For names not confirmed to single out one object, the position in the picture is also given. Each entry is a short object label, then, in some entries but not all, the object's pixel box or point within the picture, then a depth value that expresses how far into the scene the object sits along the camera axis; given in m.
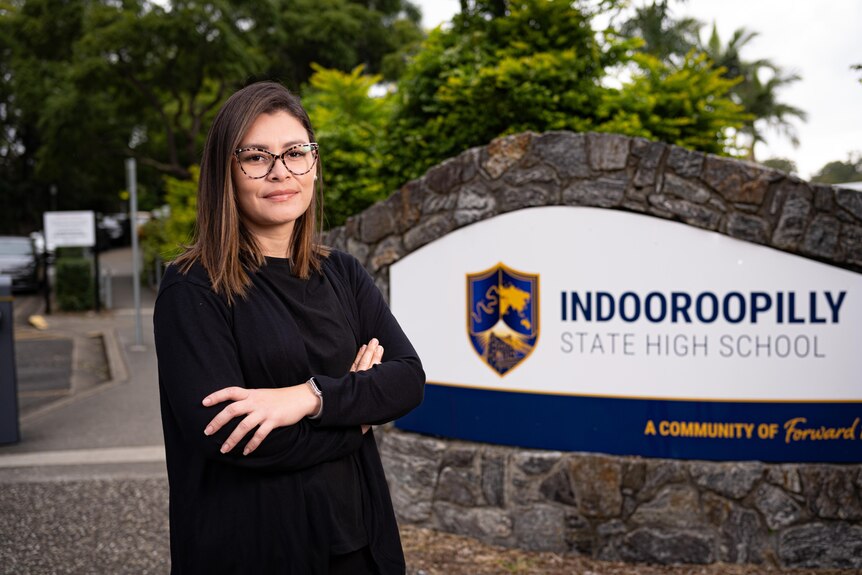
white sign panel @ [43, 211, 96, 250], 17.88
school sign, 4.17
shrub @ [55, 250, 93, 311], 18.55
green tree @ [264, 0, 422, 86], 25.42
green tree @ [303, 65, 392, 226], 6.38
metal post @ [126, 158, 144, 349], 12.53
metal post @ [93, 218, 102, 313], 18.48
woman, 1.88
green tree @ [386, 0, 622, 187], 5.38
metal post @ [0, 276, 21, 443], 6.99
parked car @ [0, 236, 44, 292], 21.97
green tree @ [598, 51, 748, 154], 5.58
